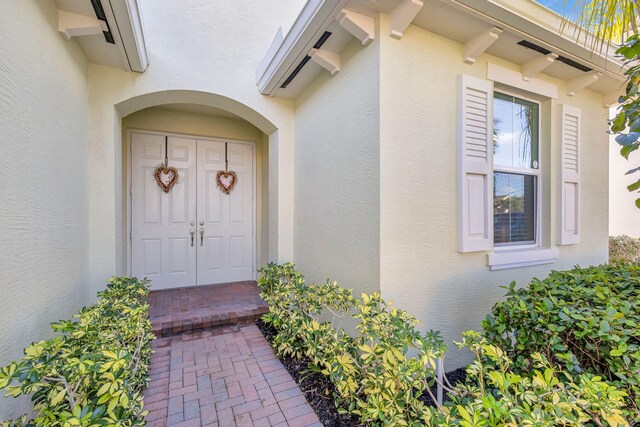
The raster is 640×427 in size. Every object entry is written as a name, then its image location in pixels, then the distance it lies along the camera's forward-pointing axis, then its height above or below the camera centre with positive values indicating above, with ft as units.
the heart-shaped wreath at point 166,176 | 15.01 +1.89
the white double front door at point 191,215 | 14.79 -0.24
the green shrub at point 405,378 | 3.64 -2.84
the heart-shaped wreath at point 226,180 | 16.31 +1.84
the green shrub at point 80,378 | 3.97 -2.76
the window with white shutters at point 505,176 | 8.62 +1.20
